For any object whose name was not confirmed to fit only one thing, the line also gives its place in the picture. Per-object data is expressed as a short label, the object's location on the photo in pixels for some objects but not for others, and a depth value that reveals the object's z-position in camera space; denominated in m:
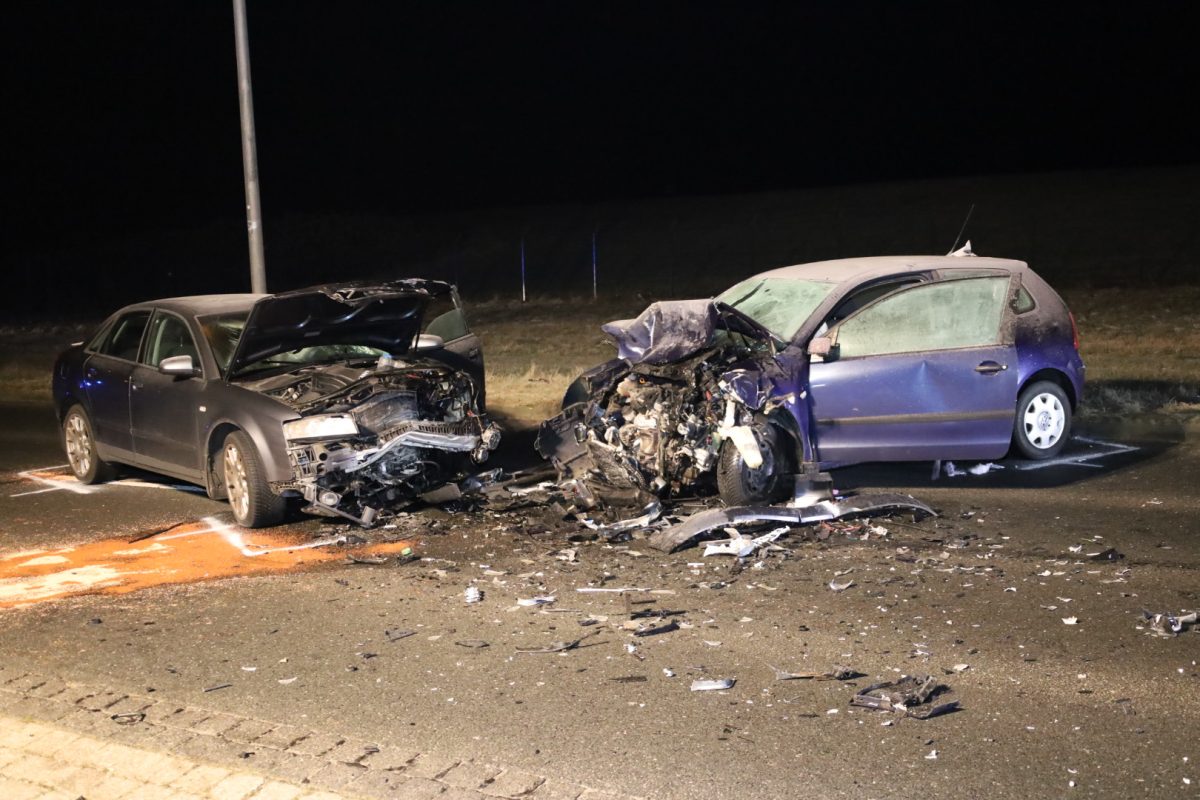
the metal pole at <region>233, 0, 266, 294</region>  14.46
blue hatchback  8.88
